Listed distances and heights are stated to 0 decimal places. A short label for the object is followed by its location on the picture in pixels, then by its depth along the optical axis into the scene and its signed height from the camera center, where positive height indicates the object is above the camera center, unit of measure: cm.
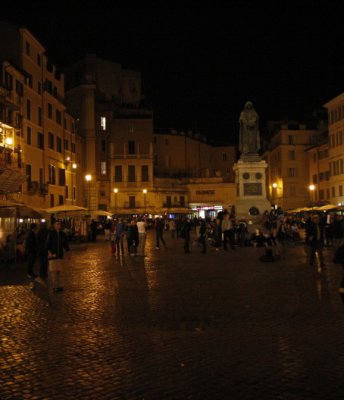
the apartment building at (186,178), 8250 +814
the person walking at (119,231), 2520 +11
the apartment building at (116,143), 7525 +1252
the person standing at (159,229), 3021 +19
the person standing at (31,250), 1662 -44
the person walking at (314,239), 1795 -34
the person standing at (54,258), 1338 -56
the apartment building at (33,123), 3856 +913
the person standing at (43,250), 1562 -41
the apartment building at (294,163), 7950 +958
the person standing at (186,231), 2548 +3
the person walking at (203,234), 2516 -12
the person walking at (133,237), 2502 -18
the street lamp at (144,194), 7747 +548
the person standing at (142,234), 2494 -5
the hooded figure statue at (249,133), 3741 +666
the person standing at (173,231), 4679 +9
